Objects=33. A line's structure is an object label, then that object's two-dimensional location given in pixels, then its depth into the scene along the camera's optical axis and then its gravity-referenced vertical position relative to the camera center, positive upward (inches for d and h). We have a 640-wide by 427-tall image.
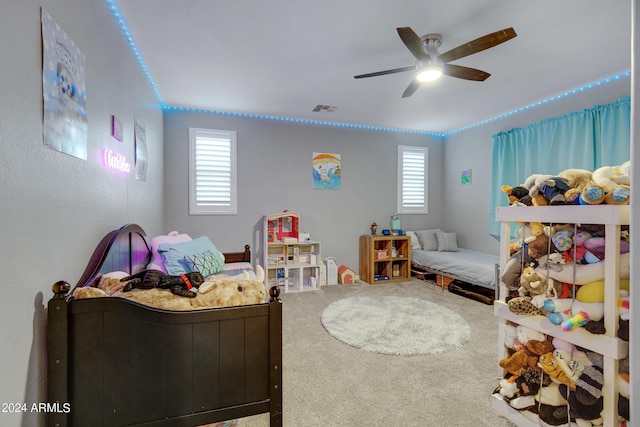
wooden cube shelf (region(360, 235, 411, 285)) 182.7 -30.2
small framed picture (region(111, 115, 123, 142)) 74.0 +22.0
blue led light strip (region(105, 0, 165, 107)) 75.2 +53.5
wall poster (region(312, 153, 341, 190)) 183.6 +26.3
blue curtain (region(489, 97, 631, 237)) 115.6 +31.1
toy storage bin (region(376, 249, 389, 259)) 184.4 -27.1
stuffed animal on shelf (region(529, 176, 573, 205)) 51.1 +4.2
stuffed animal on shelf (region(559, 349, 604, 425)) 46.2 -29.0
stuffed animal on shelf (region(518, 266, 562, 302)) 52.3 -13.4
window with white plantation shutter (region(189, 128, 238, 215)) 159.8 +22.2
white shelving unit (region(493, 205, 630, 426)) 44.2 -14.9
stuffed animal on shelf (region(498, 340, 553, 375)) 53.1 -27.8
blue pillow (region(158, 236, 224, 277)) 94.3 -15.8
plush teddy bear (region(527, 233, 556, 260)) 53.3 -6.5
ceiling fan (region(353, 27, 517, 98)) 76.5 +46.4
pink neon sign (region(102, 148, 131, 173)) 69.7 +13.2
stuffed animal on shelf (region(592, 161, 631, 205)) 44.5 +4.9
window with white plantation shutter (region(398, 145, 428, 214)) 203.6 +22.9
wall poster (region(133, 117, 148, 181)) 98.7 +22.8
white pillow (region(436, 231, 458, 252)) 189.6 -19.9
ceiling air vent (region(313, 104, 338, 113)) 152.5 +55.5
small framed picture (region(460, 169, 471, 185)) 193.0 +23.8
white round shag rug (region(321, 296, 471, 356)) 98.4 -45.0
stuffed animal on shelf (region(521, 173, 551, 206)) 54.9 +3.6
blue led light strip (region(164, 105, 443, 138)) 157.8 +55.8
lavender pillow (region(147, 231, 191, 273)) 97.0 -12.3
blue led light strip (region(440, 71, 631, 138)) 117.6 +55.0
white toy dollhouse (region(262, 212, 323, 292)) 164.6 -26.2
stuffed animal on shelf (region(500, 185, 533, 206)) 58.9 +3.4
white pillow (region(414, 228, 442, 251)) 194.5 -18.8
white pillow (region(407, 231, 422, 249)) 197.8 -20.1
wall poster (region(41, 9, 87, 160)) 44.4 +20.3
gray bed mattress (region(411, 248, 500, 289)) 144.5 -29.1
